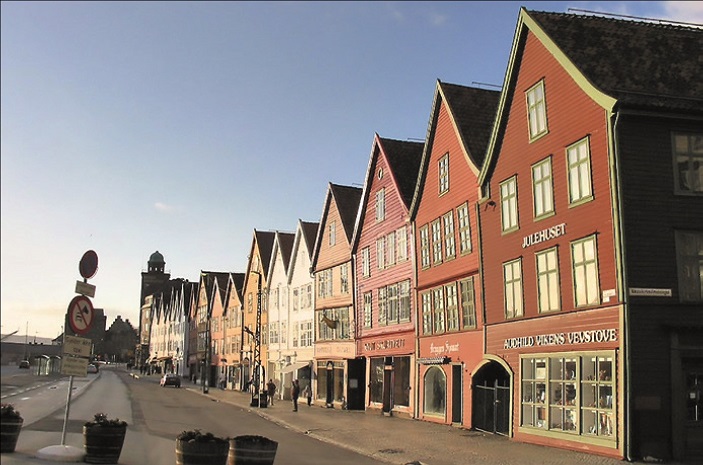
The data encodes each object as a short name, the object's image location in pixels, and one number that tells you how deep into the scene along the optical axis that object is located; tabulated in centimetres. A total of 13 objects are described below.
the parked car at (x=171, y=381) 7681
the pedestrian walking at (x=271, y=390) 4712
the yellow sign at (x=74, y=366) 1410
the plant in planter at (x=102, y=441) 1430
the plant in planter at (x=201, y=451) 1324
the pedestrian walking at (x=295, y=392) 4191
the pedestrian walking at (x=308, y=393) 4725
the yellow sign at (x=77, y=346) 1415
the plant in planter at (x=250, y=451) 1365
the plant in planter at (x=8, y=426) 1414
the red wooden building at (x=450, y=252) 2902
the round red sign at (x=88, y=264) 1481
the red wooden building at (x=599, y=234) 1895
